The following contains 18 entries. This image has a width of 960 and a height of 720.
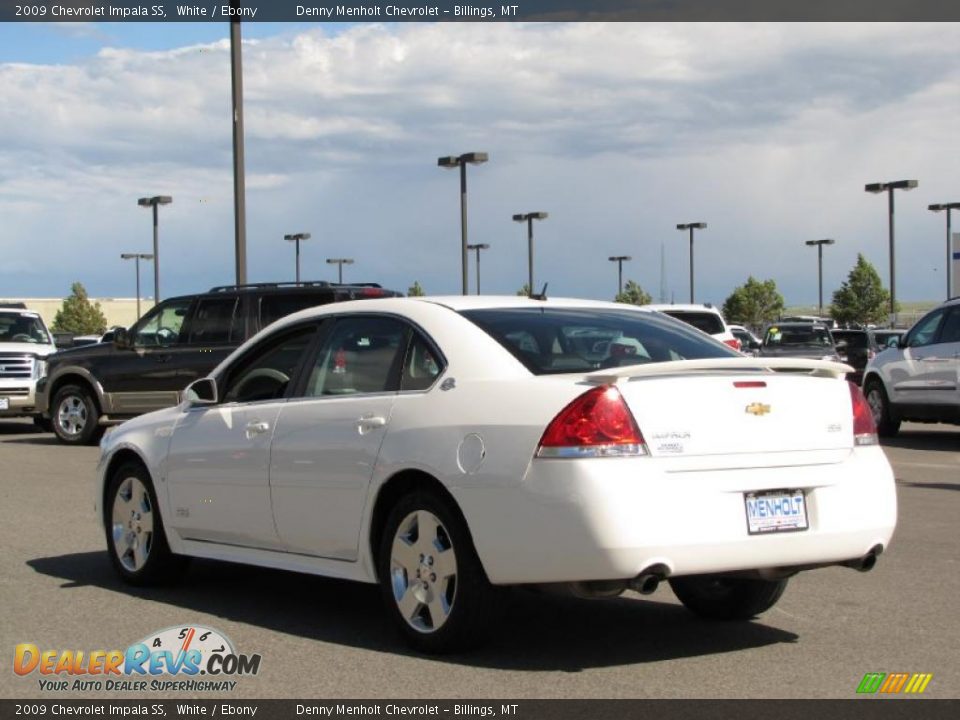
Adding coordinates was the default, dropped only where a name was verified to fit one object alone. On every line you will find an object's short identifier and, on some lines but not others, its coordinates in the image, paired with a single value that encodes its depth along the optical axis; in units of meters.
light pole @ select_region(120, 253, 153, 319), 91.62
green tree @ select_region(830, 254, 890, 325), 92.00
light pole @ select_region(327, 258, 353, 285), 85.79
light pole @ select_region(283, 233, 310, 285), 70.25
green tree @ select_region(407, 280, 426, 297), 115.82
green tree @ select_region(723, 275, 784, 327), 106.00
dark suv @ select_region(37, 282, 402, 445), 18.56
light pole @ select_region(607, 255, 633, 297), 85.75
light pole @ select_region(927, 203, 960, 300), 58.44
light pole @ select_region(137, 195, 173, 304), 60.76
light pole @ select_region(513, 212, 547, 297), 59.72
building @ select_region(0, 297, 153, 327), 135.38
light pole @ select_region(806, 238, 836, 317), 84.00
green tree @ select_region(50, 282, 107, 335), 104.81
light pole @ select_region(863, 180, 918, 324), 54.88
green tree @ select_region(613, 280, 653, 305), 104.49
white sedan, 5.89
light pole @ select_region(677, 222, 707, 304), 75.31
